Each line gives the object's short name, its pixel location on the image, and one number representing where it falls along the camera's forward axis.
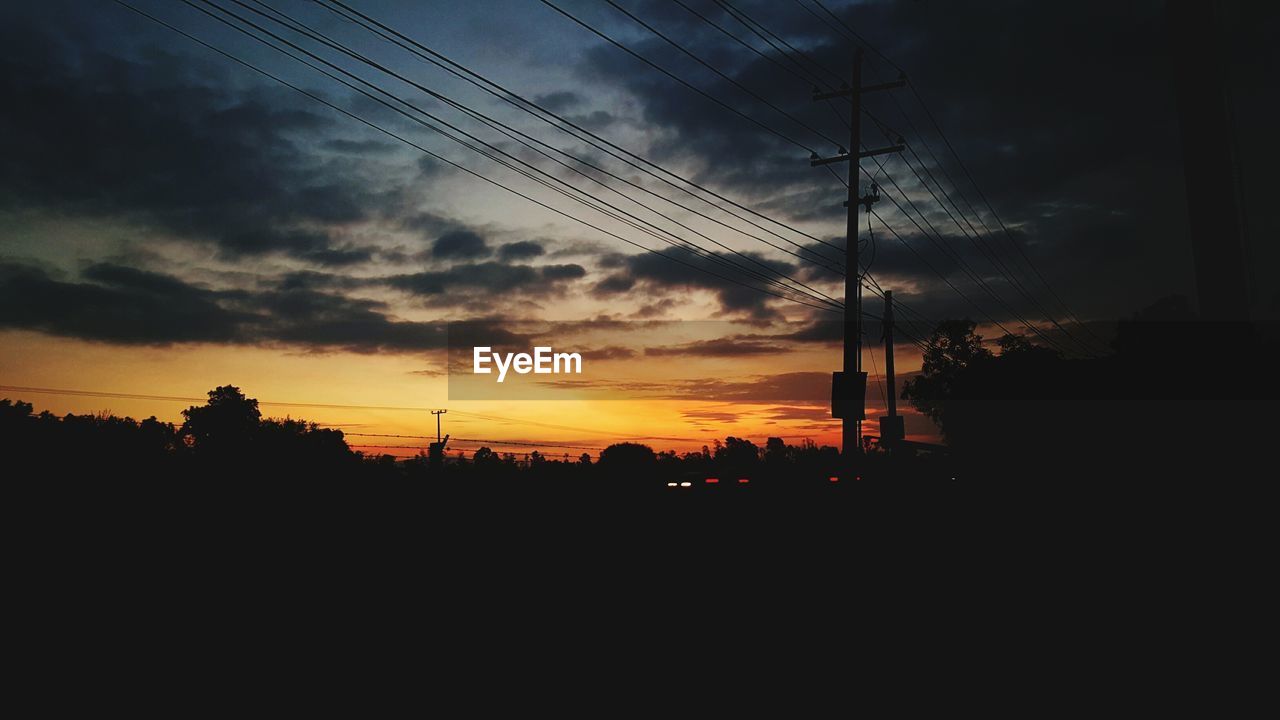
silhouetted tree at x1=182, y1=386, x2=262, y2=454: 114.38
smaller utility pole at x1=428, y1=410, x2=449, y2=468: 34.78
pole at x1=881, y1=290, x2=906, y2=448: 35.06
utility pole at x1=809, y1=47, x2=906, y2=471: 23.31
